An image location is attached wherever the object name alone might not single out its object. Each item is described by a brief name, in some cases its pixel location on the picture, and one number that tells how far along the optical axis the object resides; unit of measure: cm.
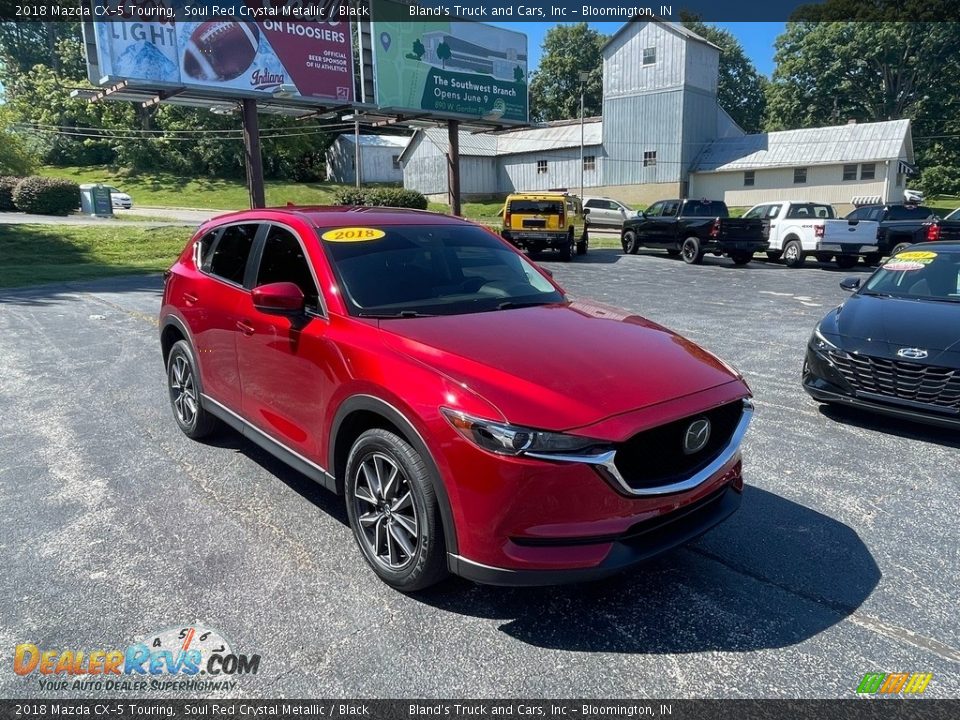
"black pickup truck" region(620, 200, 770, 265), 1983
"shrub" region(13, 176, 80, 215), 3048
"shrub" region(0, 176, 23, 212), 3186
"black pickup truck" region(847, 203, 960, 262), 1892
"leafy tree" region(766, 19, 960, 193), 4941
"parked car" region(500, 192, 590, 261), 2122
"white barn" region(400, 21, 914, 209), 3694
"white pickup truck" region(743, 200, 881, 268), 1880
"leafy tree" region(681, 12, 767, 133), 7231
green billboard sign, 2242
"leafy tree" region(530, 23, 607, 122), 6894
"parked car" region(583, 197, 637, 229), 3225
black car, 514
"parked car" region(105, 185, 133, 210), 3831
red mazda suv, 271
